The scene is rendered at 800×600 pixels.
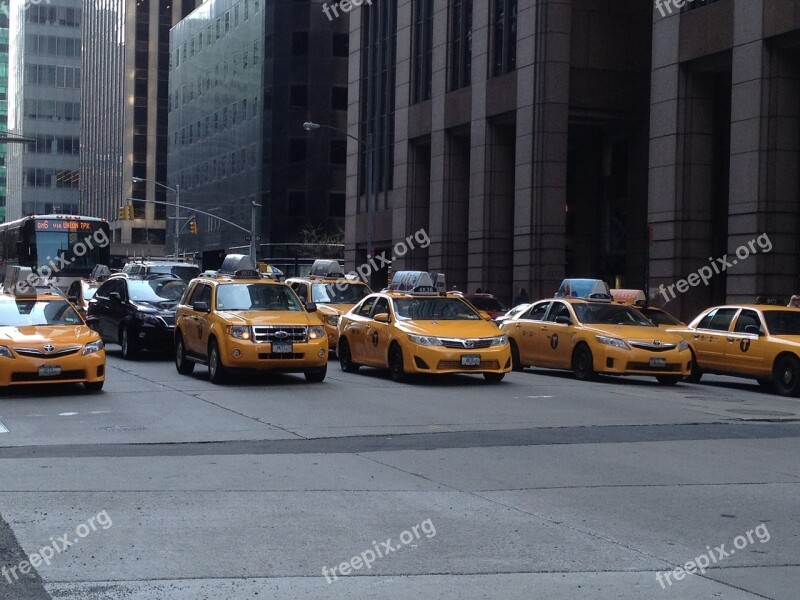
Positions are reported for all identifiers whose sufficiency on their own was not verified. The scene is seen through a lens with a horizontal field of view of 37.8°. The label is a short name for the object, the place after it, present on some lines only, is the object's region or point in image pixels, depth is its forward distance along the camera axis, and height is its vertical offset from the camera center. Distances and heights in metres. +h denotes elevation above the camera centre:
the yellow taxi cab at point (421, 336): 18.72 -0.95
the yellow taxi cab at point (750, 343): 19.50 -1.01
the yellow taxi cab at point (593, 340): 19.91 -1.03
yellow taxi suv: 18.45 -0.87
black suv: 24.00 -0.82
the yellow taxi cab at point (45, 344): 16.42 -1.05
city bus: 40.38 +0.87
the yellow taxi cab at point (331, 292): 25.59 -0.34
